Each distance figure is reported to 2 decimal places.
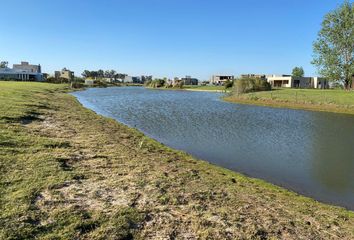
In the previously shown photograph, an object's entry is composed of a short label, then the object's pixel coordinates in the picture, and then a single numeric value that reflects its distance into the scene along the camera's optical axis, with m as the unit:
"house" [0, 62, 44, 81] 113.88
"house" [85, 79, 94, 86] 133.35
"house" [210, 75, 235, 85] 180.43
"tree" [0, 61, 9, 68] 170.89
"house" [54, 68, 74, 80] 159.20
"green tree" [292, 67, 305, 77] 148.79
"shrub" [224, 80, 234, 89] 98.04
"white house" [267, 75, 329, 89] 111.38
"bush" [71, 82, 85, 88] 101.00
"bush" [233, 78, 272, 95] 66.12
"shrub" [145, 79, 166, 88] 144.38
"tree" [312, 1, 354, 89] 57.16
